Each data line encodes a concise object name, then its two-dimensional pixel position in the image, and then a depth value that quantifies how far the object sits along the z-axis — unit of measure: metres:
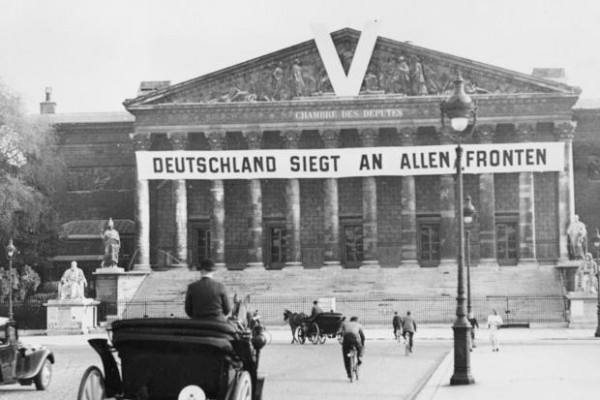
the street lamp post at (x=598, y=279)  38.66
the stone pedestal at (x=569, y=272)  51.47
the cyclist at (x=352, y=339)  22.25
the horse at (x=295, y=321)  37.68
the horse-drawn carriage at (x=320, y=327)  37.47
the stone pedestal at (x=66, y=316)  45.94
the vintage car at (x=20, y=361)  19.34
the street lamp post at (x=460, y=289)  19.97
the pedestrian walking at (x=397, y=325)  35.25
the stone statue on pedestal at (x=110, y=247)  53.59
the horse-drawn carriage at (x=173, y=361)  12.09
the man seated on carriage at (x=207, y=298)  12.90
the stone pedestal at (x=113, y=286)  52.88
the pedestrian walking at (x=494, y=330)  30.95
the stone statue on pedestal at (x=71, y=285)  46.75
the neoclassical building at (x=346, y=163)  54.06
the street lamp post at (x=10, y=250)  44.54
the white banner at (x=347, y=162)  52.31
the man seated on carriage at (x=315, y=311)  37.95
